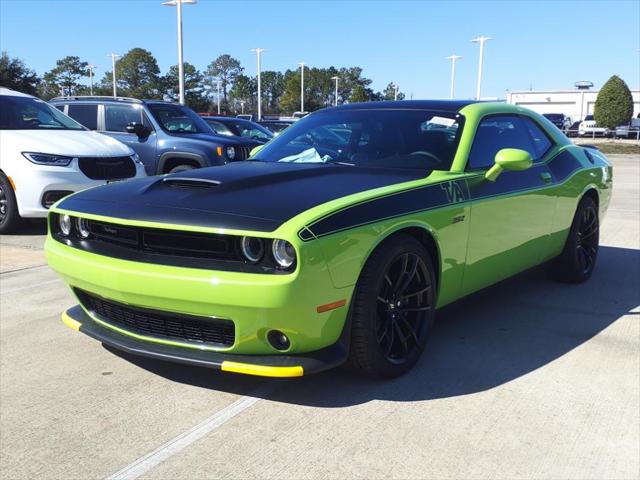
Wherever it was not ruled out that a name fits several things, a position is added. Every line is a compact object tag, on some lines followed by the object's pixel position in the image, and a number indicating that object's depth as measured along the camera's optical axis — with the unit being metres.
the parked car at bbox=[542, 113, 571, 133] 46.56
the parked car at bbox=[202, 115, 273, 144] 14.20
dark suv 9.24
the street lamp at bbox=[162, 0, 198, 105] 23.32
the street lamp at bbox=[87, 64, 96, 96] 76.10
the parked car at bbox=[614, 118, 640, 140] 41.56
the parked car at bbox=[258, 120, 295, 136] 18.25
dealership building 67.81
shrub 40.28
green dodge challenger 2.66
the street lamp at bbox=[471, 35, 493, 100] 37.58
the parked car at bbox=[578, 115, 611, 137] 42.22
